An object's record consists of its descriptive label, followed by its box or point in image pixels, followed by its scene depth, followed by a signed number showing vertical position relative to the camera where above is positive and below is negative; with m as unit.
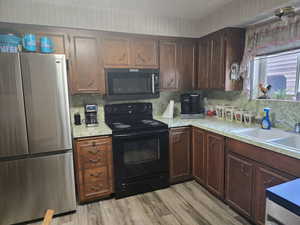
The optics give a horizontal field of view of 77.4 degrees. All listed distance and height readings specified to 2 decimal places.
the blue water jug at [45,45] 2.10 +0.56
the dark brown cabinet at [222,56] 2.51 +0.50
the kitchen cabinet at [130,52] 2.58 +0.58
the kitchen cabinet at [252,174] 1.56 -0.79
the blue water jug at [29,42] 2.01 +0.57
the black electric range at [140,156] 2.35 -0.83
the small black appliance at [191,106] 2.98 -0.23
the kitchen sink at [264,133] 2.02 -0.48
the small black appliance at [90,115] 2.59 -0.29
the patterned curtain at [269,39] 1.95 +0.59
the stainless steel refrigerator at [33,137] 1.82 -0.42
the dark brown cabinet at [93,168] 2.21 -0.89
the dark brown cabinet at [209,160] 2.25 -0.89
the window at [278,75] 2.09 +0.18
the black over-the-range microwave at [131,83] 2.57 +0.14
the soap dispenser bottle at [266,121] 2.17 -0.36
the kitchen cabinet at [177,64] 2.89 +0.44
